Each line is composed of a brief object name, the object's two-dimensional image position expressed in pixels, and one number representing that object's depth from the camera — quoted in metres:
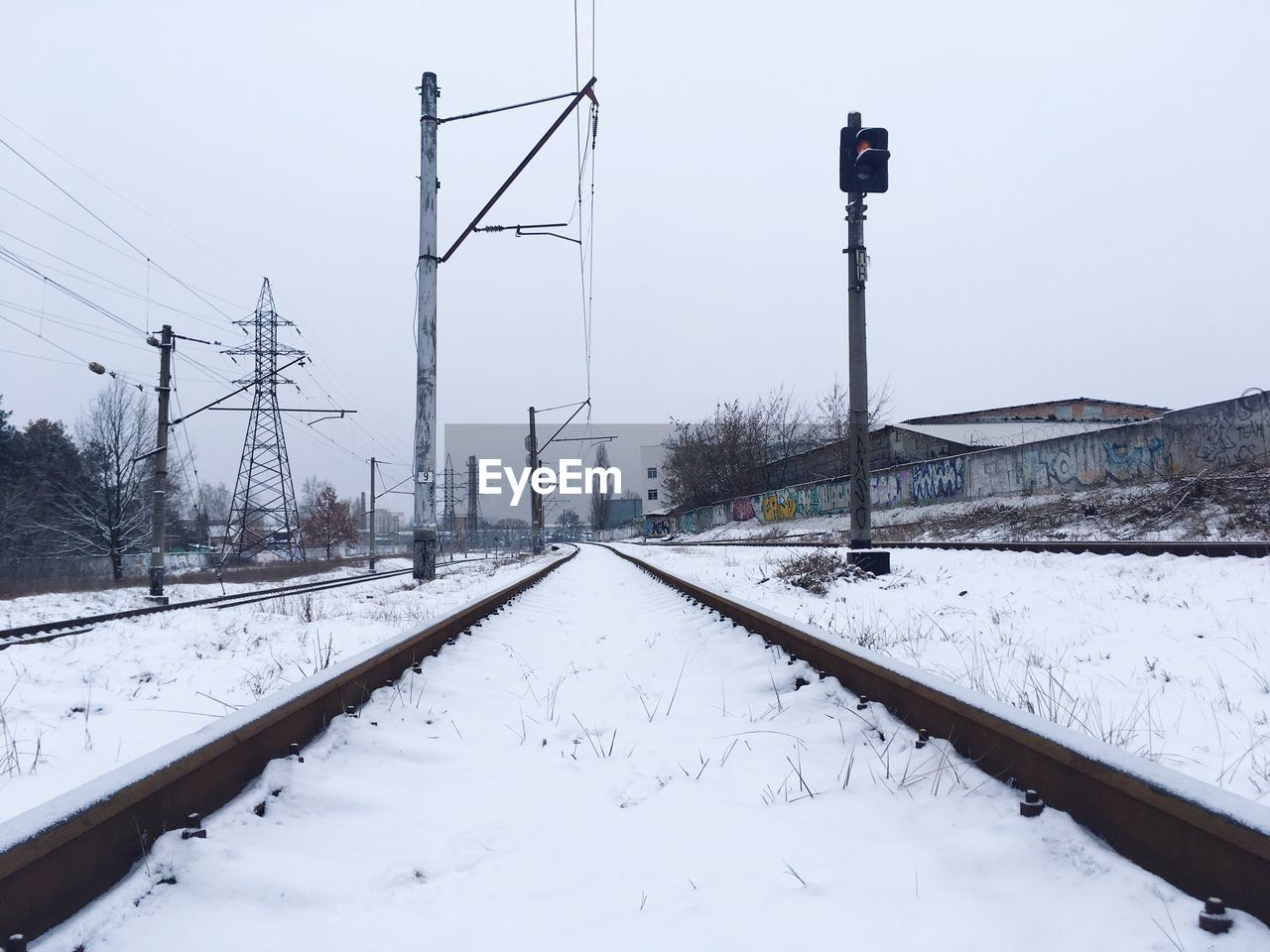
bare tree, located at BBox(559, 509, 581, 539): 146.50
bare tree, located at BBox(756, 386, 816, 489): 53.81
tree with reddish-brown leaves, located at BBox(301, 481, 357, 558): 74.94
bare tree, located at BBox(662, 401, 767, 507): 54.06
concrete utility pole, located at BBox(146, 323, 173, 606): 18.31
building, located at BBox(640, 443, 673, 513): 116.56
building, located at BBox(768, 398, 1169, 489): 37.09
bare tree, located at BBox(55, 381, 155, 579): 36.94
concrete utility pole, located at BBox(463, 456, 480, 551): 74.22
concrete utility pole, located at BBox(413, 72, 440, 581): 14.27
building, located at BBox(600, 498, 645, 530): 143.00
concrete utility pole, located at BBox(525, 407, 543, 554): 40.12
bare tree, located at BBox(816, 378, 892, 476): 43.72
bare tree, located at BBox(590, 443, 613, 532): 119.91
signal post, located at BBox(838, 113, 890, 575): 10.21
